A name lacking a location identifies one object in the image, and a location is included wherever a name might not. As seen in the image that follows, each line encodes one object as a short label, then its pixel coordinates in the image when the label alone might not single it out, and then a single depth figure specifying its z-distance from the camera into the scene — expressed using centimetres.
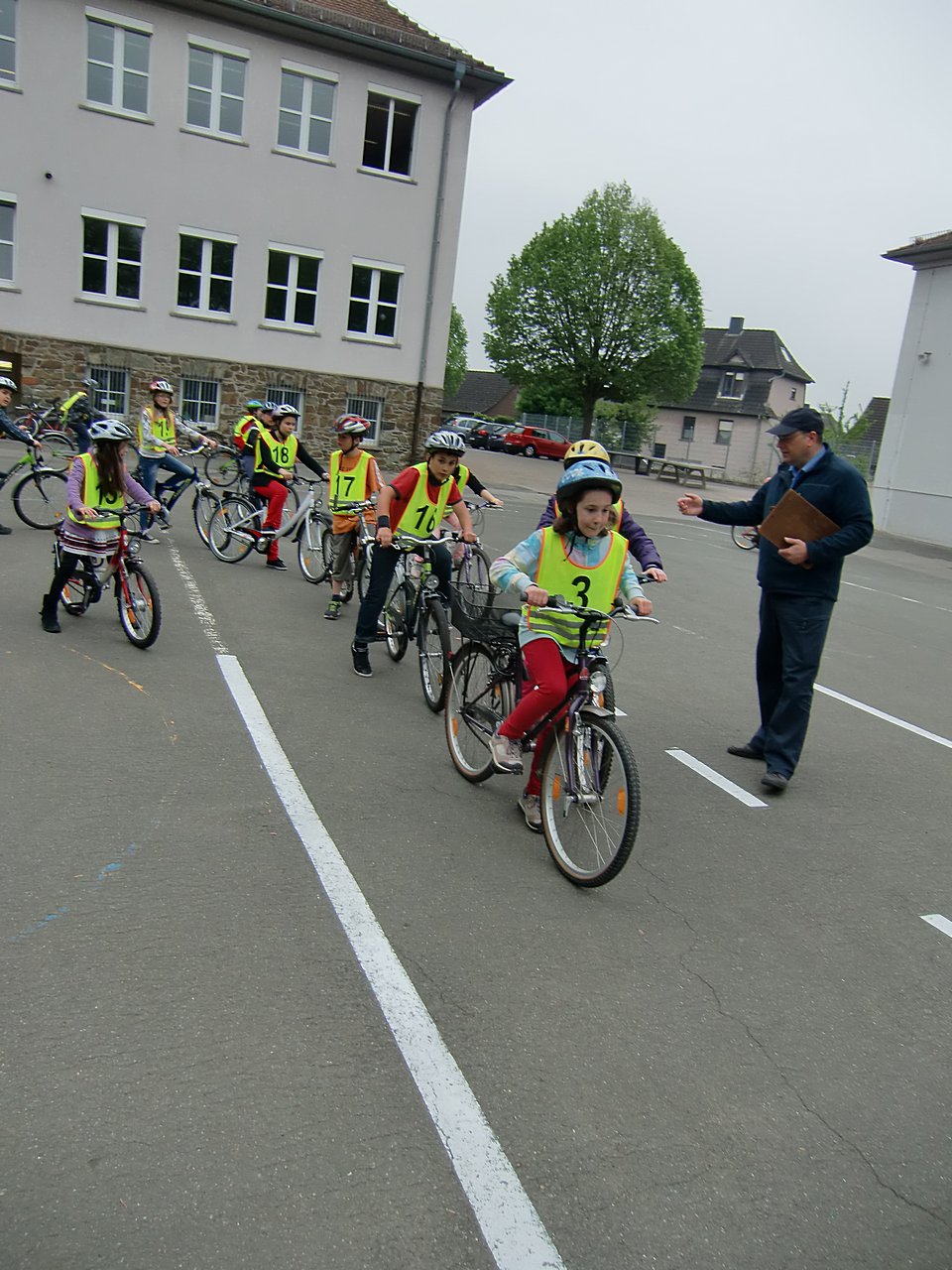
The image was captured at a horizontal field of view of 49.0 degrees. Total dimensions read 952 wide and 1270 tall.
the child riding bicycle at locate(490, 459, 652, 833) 467
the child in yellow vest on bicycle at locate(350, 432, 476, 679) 711
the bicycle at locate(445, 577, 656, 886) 437
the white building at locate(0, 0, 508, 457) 2386
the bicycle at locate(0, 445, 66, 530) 1209
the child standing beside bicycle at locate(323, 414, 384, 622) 961
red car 5016
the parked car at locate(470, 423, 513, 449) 5122
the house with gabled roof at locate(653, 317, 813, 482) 6881
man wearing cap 586
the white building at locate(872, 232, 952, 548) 2747
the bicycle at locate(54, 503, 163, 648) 757
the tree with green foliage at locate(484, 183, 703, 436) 5144
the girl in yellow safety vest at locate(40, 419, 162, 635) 765
